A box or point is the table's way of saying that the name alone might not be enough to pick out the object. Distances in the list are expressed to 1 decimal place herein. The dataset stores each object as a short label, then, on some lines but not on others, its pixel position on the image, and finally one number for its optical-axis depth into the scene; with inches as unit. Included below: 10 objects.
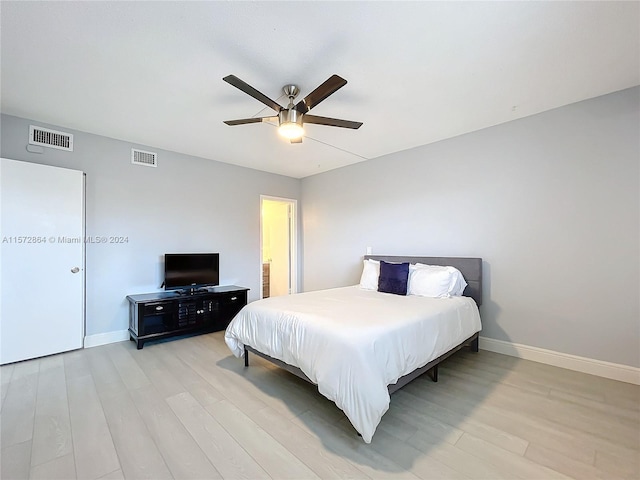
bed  69.0
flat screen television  153.6
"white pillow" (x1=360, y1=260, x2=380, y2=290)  147.9
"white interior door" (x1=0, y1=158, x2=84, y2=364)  115.3
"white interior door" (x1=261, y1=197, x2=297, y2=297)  224.1
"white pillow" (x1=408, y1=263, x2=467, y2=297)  123.9
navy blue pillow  132.0
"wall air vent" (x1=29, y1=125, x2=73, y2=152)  124.8
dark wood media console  136.3
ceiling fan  75.9
